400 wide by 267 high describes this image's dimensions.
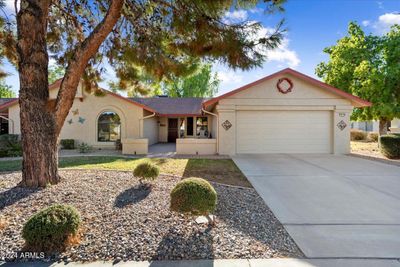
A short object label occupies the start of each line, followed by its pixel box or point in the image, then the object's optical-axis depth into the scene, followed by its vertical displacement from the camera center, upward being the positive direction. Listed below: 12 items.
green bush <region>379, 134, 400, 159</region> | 12.21 -0.81
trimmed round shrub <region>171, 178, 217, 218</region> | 3.93 -1.12
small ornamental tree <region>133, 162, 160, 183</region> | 6.28 -1.05
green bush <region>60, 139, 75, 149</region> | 15.63 -0.76
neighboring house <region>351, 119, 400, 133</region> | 28.80 +0.59
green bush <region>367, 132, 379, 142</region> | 23.21 -0.68
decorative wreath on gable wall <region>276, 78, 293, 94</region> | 13.31 +2.47
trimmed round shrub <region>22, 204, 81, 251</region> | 3.28 -1.36
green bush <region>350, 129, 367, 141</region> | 25.06 -0.51
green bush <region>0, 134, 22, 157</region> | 13.06 -0.78
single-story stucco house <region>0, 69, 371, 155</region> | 13.27 +0.63
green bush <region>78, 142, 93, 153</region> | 14.37 -1.01
